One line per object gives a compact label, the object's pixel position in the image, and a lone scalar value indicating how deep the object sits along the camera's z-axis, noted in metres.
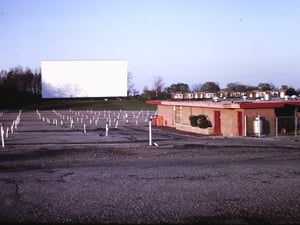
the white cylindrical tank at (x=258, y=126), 30.62
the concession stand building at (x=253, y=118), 31.27
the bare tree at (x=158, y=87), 130.38
